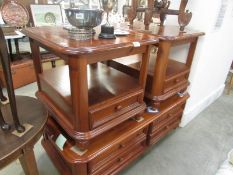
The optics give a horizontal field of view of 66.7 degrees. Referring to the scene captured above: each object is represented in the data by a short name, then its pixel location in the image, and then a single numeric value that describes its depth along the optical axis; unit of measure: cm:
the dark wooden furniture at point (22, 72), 239
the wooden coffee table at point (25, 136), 67
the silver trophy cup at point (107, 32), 92
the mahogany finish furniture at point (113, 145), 101
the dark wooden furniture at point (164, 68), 119
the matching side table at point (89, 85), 78
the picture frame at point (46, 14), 273
